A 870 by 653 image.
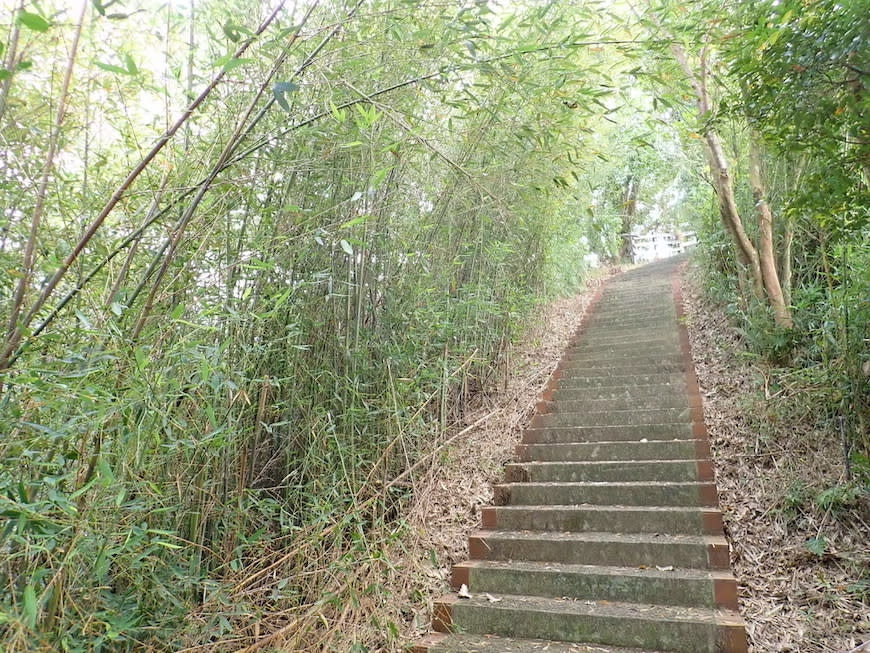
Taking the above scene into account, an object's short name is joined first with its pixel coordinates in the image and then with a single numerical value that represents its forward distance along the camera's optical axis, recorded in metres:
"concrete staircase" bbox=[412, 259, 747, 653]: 2.49
